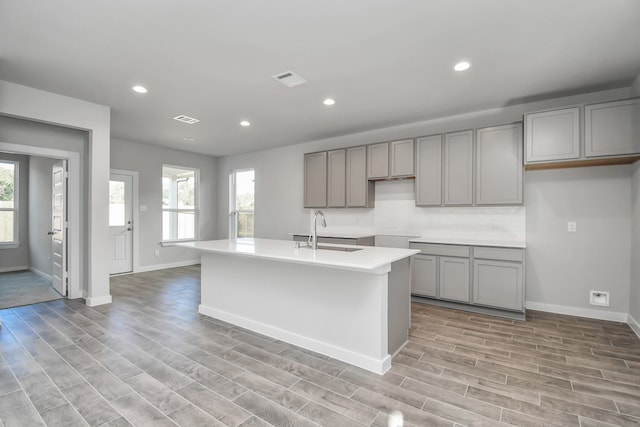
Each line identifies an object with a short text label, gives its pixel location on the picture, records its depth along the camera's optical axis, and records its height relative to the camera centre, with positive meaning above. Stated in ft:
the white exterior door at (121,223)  19.26 -0.58
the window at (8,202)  20.01 +0.76
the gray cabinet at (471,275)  11.49 -2.45
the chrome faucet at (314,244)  9.94 -1.03
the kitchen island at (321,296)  7.82 -2.49
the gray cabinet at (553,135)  10.61 +2.84
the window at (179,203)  22.22 +0.83
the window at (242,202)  23.38 +0.92
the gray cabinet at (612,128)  9.82 +2.84
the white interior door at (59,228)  14.10 -0.67
